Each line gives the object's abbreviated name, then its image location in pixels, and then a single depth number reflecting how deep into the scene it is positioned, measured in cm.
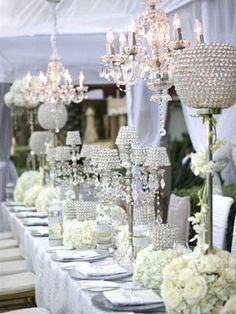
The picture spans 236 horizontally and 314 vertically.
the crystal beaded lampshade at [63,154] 455
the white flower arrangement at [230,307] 190
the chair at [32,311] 291
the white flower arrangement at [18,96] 653
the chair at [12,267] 418
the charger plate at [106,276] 261
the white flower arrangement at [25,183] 601
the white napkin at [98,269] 265
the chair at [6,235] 572
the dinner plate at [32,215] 485
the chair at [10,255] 470
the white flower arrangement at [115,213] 336
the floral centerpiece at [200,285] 194
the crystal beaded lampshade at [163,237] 246
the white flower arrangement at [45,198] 494
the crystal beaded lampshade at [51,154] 501
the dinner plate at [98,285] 243
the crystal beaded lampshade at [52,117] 589
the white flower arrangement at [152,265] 238
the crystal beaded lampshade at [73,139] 444
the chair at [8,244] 524
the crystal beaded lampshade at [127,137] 297
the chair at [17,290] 369
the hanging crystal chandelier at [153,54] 364
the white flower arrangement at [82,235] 328
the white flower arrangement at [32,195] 550
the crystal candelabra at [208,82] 197
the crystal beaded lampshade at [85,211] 338
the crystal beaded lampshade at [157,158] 285
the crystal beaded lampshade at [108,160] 296
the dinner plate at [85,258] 299
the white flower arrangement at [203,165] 205
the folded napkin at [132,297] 218
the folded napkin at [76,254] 304
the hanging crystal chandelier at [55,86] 570
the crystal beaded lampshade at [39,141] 608
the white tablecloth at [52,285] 244
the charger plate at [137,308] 215
